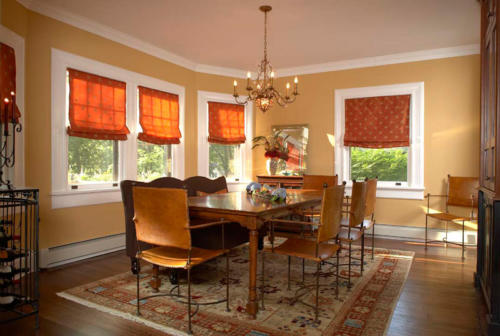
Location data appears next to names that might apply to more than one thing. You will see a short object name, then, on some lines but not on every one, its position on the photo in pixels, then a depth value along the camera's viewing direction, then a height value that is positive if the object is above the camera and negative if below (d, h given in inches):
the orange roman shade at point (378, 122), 221.5 +28.0
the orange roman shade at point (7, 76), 132.0 +34.0
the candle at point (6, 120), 103.7 +13.1
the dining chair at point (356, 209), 130.7 -16.5
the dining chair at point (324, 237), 104.4 -21.9
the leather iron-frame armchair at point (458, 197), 195.3 -17.9
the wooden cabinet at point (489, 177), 97.3 -4.0
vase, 246.7 -0.7
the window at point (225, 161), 255.0 +2.8
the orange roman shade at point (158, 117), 206.4 +29.4
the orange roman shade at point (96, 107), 169.5 +29.3
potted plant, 243.0 +13.9
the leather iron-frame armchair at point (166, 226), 97.3 -17.5
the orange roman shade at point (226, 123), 251.0 +30.1
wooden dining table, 107.2 -14.7
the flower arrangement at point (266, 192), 129.6 -10.6
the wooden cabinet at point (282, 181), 234.7 -10.6
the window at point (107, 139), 163.6 +13.6
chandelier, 152.9 +30.1
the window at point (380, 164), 225.6 +0.8
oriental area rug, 100.7 -45.8
